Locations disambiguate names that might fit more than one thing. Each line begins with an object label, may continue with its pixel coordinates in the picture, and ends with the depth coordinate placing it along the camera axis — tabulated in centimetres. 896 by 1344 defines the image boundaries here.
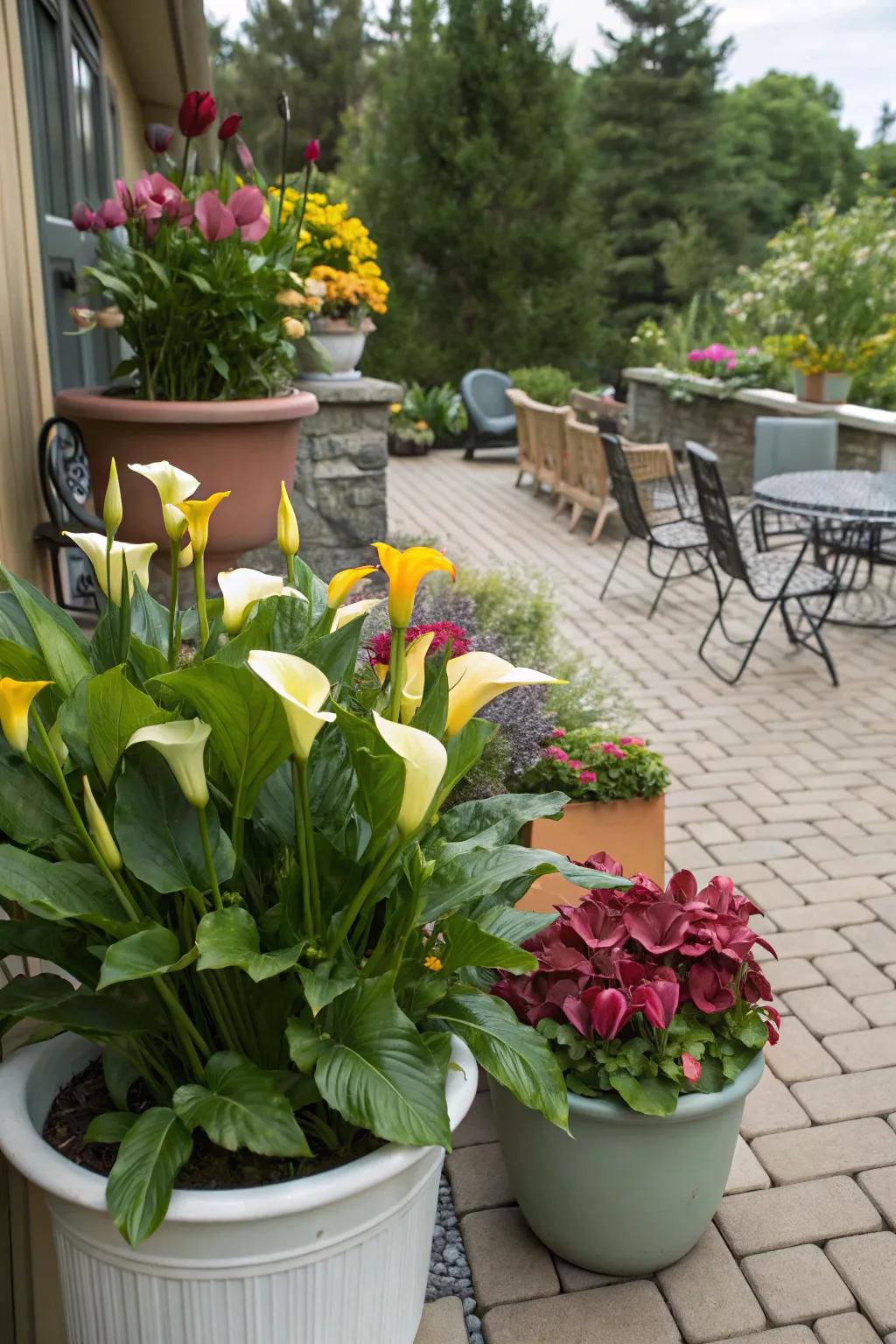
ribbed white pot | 128
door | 342
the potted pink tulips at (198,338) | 290
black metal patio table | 548
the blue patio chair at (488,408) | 1180
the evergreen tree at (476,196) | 1389
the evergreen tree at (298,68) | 2392
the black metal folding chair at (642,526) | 627
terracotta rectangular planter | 263
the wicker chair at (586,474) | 820
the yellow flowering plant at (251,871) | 124
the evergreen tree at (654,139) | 2362
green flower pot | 181
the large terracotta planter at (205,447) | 300
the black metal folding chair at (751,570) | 535
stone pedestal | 507
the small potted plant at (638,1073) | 179
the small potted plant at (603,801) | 268
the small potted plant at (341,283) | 502
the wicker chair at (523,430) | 969
